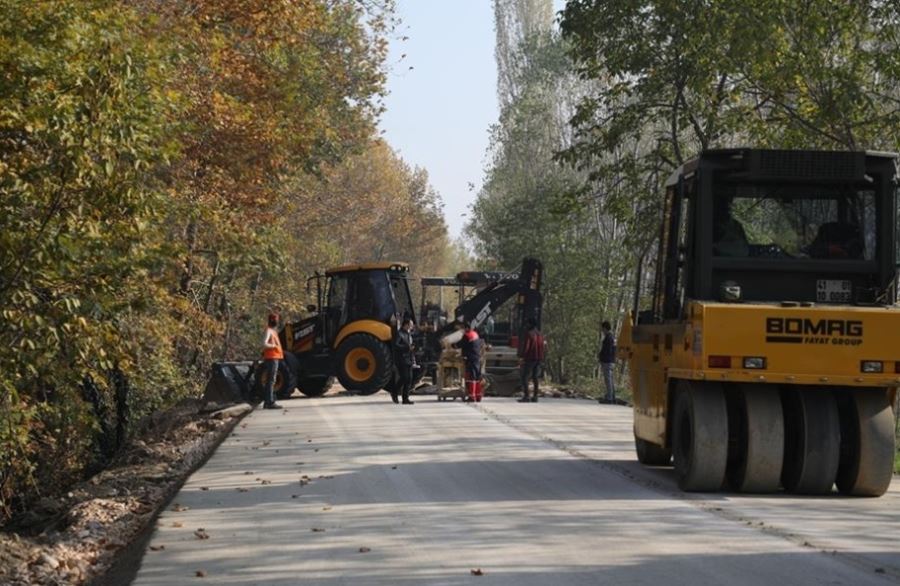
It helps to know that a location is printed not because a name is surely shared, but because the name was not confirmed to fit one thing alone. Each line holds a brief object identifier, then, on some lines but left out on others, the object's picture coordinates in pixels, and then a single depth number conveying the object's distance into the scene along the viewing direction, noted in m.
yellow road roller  15.96
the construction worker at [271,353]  32.66
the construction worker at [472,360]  35.85
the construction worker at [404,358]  33.91
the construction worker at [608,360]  38.03
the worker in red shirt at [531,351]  35.97
